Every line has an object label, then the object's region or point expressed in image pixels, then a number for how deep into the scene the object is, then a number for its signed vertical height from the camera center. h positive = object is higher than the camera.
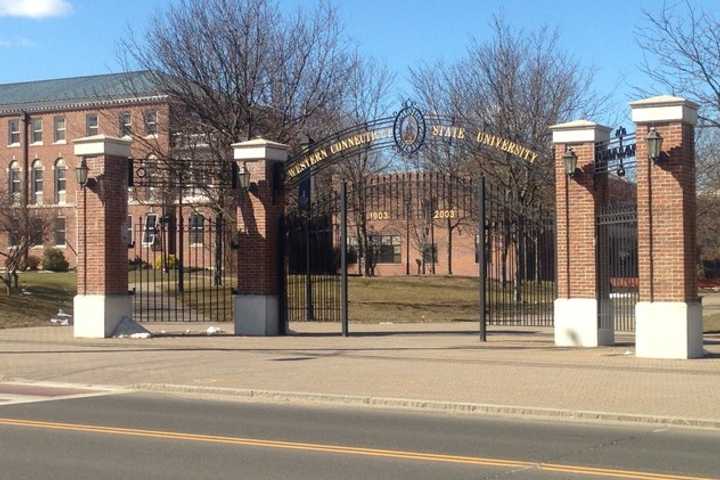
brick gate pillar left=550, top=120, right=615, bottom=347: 19.59 +0.68
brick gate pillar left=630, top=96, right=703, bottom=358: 17.22 +0.62
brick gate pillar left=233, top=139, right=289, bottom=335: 22.97 +0.78
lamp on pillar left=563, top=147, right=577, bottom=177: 19.50 +2.24
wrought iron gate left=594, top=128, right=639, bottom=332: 18.81 +0.92
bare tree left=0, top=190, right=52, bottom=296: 30.30 +1.57
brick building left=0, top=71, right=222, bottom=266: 64.31 +10.04
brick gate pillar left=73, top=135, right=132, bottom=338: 22.12 +0.72
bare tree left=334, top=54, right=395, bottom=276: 37.75 +4.97
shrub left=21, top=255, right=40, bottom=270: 55.25 +0.73
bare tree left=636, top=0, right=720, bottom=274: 23.58 +3.40
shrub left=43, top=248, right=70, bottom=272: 56.28 +0.82
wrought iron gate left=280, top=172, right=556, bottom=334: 21.88 +0.63
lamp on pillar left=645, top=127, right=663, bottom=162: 17.12 +2.30
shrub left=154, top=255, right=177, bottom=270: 48.89 +0.67
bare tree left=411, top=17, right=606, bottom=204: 32.53 +5.79
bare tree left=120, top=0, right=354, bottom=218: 32.38 +6.69
